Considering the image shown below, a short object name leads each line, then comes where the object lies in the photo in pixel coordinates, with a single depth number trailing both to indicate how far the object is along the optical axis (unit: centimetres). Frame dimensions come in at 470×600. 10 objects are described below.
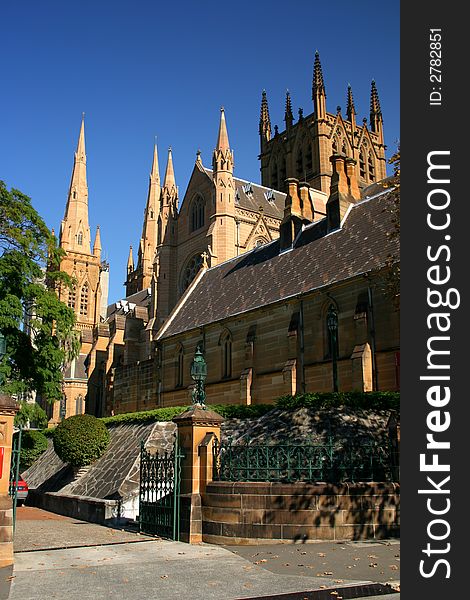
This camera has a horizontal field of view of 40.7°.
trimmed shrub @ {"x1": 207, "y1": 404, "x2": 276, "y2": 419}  2272
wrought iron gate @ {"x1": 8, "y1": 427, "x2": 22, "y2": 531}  1257
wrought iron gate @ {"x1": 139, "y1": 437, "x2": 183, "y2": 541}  1398
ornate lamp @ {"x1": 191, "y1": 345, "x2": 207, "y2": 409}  1484
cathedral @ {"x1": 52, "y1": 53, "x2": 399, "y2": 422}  2686
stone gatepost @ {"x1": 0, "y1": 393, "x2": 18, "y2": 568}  1122
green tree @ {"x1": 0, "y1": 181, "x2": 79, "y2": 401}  2652
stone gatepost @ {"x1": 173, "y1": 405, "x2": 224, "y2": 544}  1355
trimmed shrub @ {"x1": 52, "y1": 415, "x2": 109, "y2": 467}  2388
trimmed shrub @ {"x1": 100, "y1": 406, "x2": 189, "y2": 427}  2506
